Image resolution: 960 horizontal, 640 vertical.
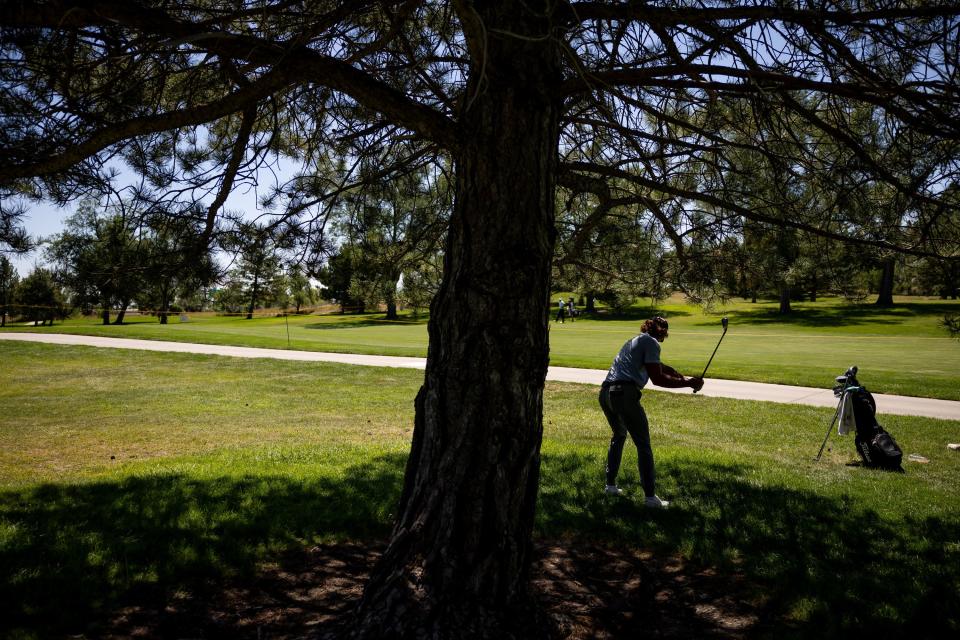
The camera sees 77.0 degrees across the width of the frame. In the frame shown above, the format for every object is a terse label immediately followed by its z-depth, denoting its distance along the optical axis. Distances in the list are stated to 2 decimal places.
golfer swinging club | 5.21
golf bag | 6.76
